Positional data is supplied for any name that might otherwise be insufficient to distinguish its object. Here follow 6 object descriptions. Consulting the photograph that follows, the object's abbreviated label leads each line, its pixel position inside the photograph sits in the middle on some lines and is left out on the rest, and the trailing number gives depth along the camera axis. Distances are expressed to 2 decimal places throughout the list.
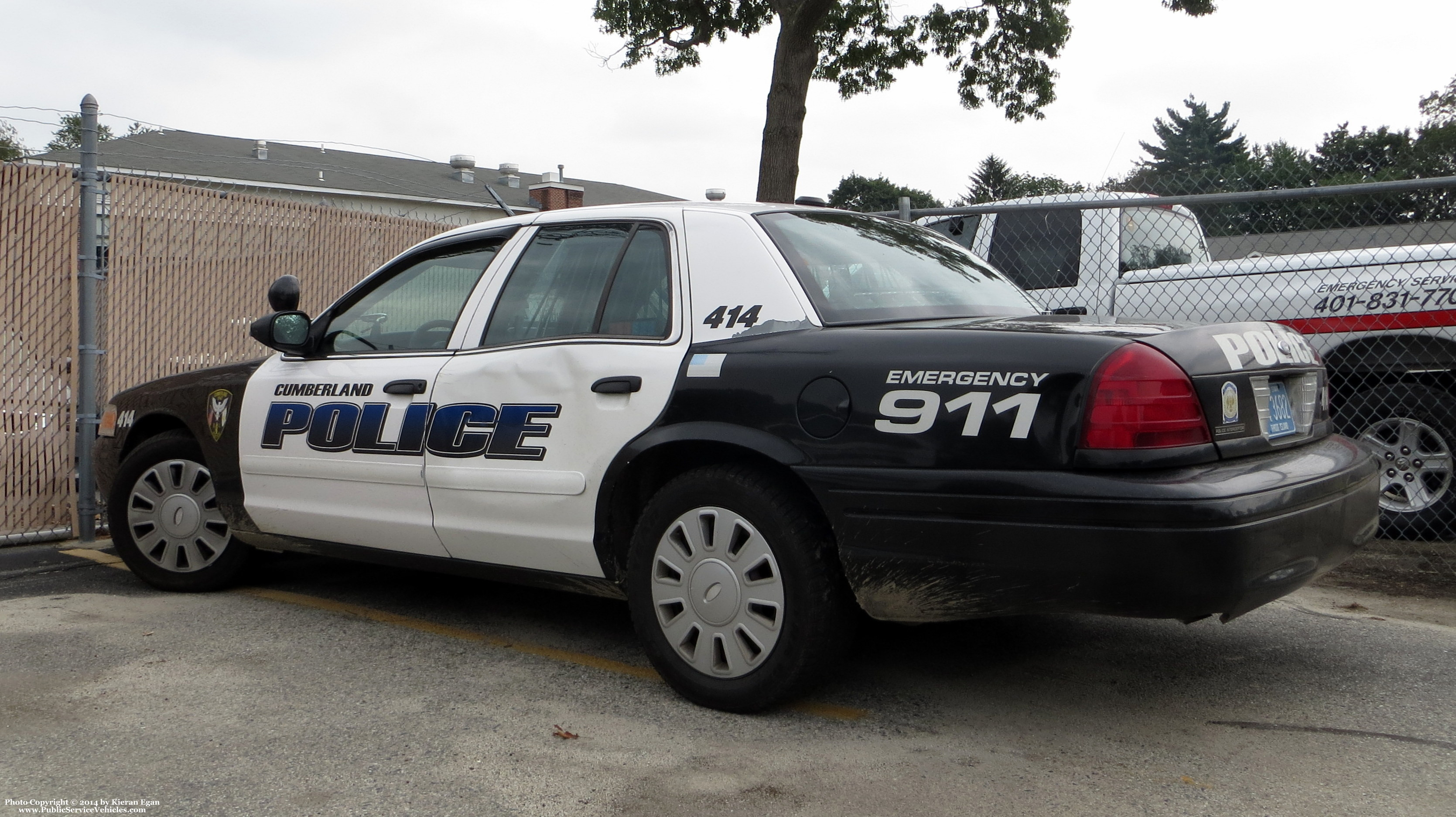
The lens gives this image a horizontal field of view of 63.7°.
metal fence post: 6.30
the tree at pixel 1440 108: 53.25
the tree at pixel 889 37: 14.64
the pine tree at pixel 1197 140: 82.81
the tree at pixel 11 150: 25.53
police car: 2.89
